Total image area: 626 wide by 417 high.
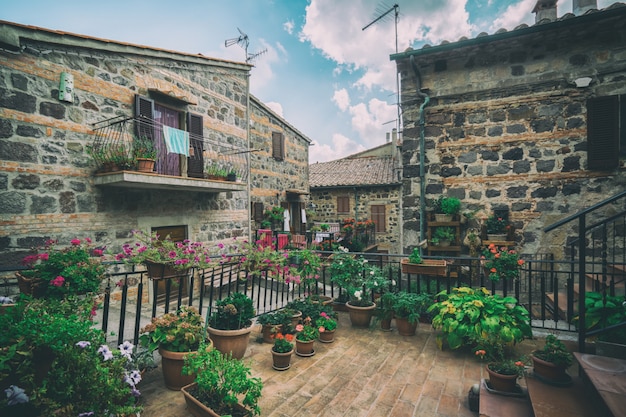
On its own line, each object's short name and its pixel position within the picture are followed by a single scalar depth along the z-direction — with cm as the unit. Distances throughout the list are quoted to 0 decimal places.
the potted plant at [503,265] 461
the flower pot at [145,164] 607
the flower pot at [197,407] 238
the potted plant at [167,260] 385
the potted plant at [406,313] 452
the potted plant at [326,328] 434
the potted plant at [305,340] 392
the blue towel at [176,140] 686
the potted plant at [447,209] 653
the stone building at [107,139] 510
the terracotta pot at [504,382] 285
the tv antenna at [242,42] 1180
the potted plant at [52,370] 176
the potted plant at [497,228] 627
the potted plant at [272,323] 418
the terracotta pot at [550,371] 278
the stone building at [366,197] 1773
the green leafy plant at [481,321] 346
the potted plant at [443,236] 648
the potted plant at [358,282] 497
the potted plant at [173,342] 294
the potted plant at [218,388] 235
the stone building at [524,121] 565
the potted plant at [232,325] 360
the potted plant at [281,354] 354
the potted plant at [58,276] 320
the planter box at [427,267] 520
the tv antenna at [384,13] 769
